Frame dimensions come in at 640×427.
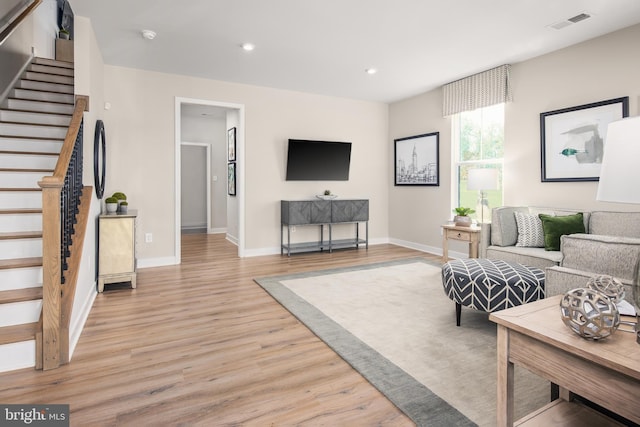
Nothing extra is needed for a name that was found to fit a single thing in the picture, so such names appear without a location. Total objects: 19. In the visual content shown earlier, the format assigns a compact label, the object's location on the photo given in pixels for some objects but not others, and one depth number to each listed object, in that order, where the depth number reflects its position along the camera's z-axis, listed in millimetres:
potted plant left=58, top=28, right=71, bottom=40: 5577
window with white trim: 4859
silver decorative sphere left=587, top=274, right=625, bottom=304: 1232
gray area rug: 1786
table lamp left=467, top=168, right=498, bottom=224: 4379
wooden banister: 2113
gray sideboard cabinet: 5562
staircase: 2225
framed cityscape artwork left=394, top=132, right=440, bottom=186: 5734
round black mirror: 3741
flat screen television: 5750
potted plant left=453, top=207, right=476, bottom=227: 4574
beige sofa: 1736
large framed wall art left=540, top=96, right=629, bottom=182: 3647
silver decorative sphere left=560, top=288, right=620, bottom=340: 1062
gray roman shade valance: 4559
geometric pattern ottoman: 2541
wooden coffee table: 965
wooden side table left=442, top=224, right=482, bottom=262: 4277
